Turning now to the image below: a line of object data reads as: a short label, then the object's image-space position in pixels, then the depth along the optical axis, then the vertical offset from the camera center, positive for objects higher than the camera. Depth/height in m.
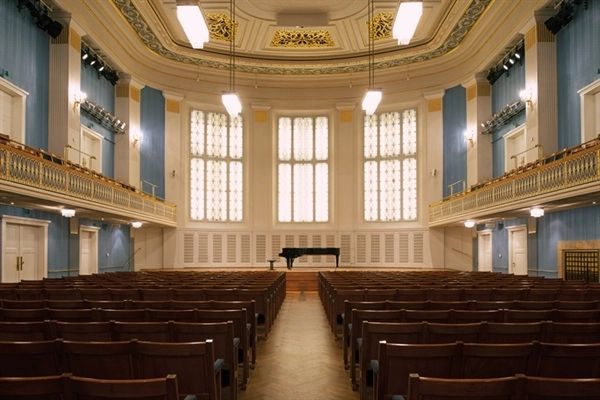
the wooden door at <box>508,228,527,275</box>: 18.19 -0.78
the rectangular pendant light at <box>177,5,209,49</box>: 9.37 +3.80
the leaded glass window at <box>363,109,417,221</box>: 25.78 +3.15
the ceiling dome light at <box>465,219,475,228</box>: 19.95 +0.24
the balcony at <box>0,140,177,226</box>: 10.64 +1.08
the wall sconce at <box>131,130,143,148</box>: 22.39 +3.93
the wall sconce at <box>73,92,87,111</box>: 16.86 +4.21
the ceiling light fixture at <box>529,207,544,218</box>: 14.41 +0.51
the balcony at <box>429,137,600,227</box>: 11.20 +1.12
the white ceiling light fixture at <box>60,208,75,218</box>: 14.55 +0.51
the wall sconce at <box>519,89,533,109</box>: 16.87 +4.33
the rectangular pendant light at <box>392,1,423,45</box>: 9.68 +4.00
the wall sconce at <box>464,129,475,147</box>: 22.25 +4.01
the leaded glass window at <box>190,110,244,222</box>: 25.97 +3.12
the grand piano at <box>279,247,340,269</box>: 20.06 -0.86
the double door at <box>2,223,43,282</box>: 13.79 -0.66
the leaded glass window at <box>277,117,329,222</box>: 26.98 +3.37
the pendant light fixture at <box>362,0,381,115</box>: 14.38 +3.63
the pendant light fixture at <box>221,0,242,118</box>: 14.16 +3.49
